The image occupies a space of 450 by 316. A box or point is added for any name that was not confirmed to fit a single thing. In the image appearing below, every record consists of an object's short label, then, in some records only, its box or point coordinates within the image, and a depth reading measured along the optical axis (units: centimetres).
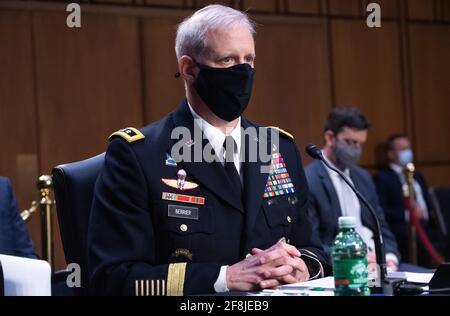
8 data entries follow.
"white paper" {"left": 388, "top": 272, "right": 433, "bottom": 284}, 447
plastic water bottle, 380
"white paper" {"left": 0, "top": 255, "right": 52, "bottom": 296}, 405
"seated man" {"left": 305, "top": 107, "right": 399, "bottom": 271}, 915
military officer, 463
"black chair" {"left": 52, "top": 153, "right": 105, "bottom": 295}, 510
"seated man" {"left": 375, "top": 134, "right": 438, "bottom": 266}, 1303
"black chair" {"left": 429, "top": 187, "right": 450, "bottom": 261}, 1157
